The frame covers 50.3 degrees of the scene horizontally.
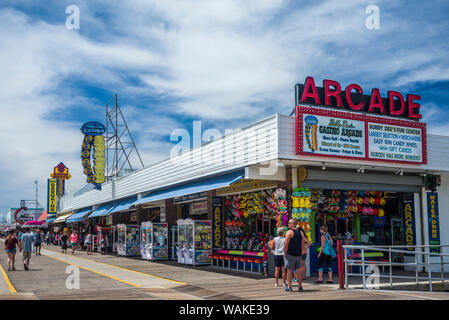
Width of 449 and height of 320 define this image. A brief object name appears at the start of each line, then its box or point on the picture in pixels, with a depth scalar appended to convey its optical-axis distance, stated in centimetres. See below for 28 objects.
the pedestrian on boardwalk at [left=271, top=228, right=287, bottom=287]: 1284
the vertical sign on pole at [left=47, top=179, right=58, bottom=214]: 5397
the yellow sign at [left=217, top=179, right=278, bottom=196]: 1681
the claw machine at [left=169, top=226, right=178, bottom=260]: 2416
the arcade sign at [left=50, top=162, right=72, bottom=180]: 5359
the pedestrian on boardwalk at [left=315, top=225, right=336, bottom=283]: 1352
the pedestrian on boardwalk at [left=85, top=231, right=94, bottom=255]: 3047
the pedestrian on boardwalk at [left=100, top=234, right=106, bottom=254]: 3063
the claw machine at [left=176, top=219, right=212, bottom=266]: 1998
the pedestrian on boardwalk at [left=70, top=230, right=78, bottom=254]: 3053
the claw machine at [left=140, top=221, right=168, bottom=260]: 2420
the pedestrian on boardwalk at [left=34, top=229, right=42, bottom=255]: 2775
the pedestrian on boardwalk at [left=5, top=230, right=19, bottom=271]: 1795
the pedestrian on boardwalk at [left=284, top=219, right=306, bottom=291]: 1179
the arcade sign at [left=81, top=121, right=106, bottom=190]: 3222
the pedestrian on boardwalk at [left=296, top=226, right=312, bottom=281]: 1227
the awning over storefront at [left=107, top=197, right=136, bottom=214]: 2718
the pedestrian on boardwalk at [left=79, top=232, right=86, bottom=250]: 3867
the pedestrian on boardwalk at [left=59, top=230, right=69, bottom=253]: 3085
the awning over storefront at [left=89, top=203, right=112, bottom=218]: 3174
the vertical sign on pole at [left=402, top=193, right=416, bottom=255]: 1811
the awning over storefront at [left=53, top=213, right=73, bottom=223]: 4483
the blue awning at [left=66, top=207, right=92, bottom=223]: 3805
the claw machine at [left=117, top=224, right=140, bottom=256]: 2811
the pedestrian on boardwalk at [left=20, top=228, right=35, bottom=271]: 1819
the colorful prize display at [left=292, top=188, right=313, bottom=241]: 1520
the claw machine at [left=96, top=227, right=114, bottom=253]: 3250
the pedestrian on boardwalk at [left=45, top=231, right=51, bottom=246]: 4850
